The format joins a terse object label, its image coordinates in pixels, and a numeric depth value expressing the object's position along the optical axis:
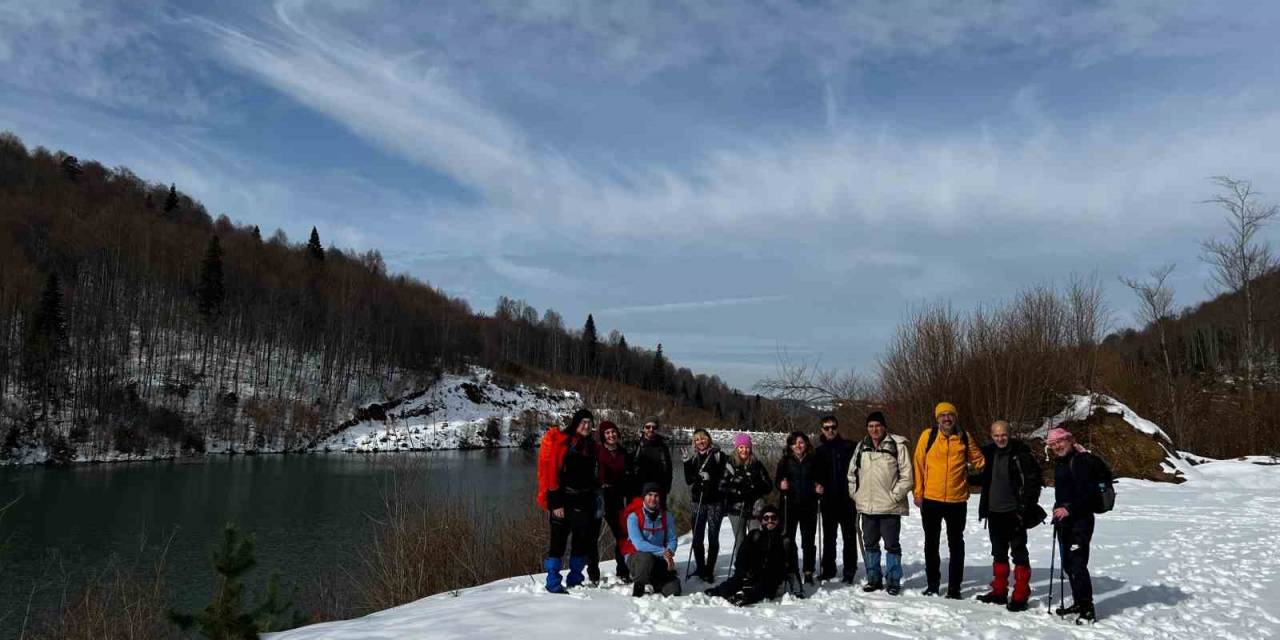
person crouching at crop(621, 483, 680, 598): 6.71
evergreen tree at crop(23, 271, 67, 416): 51.91
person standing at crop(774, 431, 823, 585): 7.44
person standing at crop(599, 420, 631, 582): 7.34
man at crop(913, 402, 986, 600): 6.69
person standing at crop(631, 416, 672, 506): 7.50
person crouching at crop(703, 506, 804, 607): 6.56
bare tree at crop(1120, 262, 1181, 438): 25.87
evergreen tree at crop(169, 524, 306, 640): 7.24
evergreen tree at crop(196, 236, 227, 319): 68.56
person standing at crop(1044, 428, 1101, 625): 6.06
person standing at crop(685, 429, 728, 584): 7.54
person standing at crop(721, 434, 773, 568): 7.41
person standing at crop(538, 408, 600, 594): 6.88
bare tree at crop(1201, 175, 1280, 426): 22.11
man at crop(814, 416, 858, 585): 7.45
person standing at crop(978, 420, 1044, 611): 6.37
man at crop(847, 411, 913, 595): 6.95
